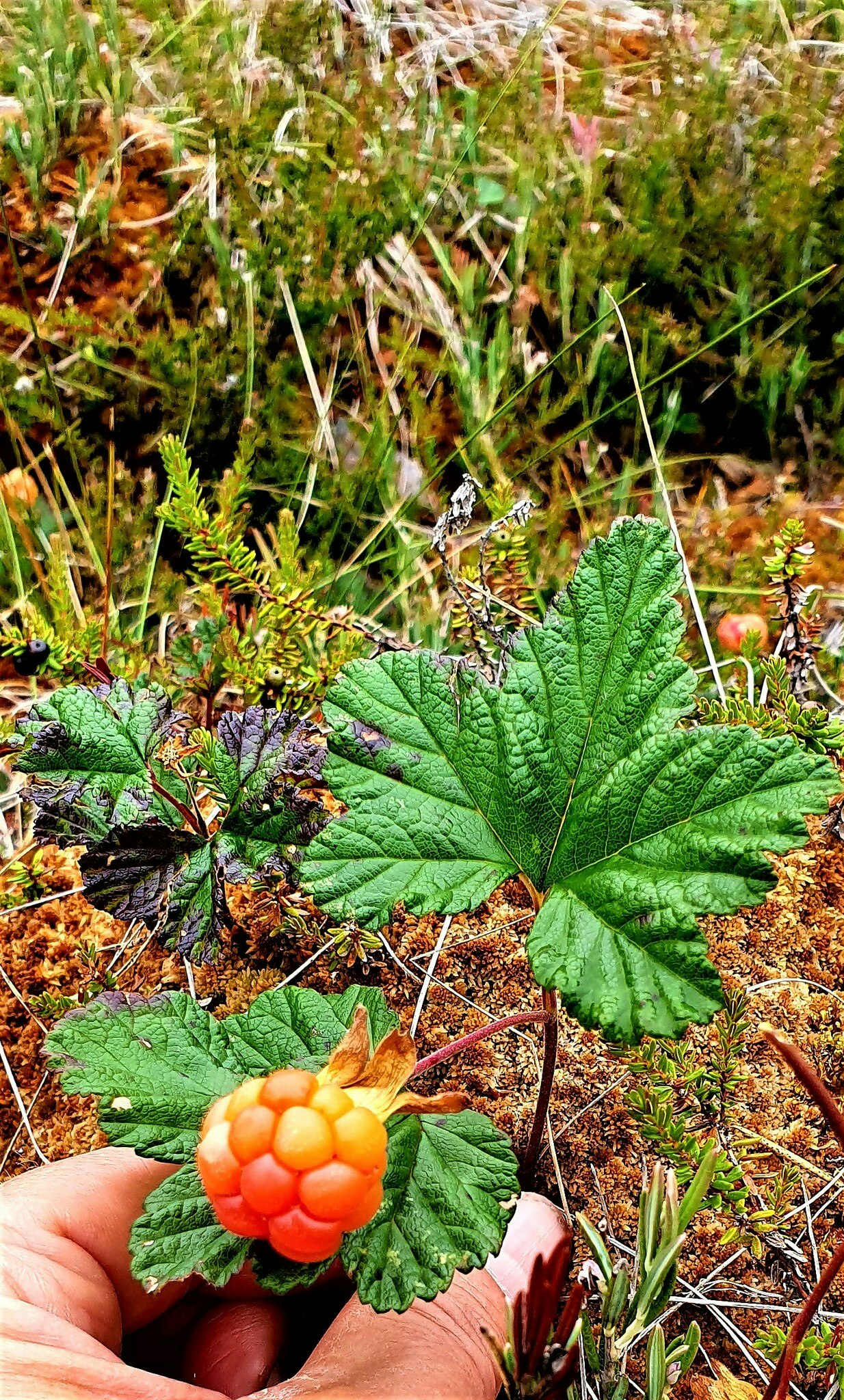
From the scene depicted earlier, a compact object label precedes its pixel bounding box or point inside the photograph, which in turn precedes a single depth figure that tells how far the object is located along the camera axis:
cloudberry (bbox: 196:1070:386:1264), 0.16
